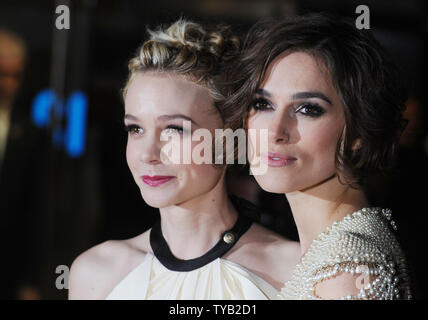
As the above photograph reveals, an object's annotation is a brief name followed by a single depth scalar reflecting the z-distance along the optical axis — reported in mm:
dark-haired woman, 1178
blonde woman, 1235
